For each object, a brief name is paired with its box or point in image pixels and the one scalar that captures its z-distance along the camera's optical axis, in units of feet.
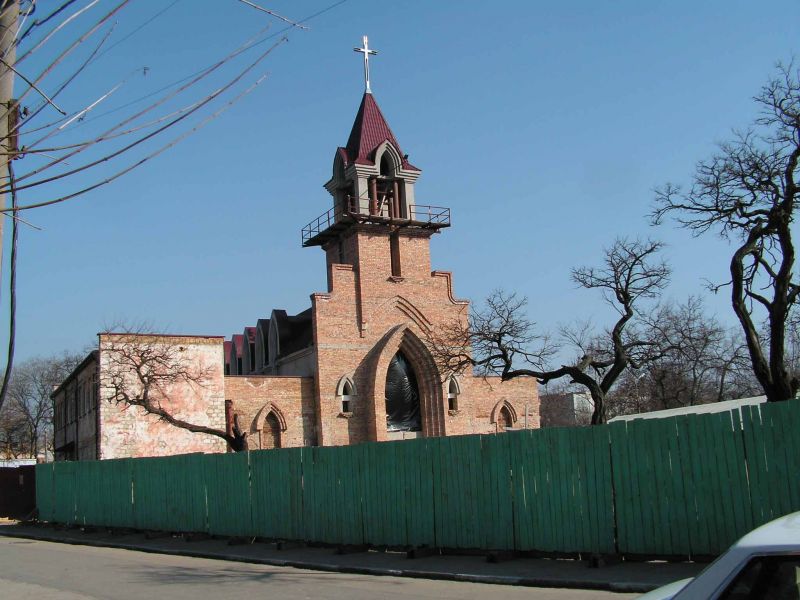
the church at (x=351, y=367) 117.80
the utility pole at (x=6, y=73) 14.11
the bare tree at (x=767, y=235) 50.29
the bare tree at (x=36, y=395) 258.37
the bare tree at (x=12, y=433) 242.58
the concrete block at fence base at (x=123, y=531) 78.62
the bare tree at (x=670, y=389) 138.92
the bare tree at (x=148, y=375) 111.04
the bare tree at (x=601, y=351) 74.74
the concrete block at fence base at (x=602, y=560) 39.91
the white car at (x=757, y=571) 11.54
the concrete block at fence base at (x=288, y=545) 57.06
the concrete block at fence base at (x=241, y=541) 62.34
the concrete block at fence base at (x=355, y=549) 52.60
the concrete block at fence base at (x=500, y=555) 44.04
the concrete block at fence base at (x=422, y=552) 48.29
